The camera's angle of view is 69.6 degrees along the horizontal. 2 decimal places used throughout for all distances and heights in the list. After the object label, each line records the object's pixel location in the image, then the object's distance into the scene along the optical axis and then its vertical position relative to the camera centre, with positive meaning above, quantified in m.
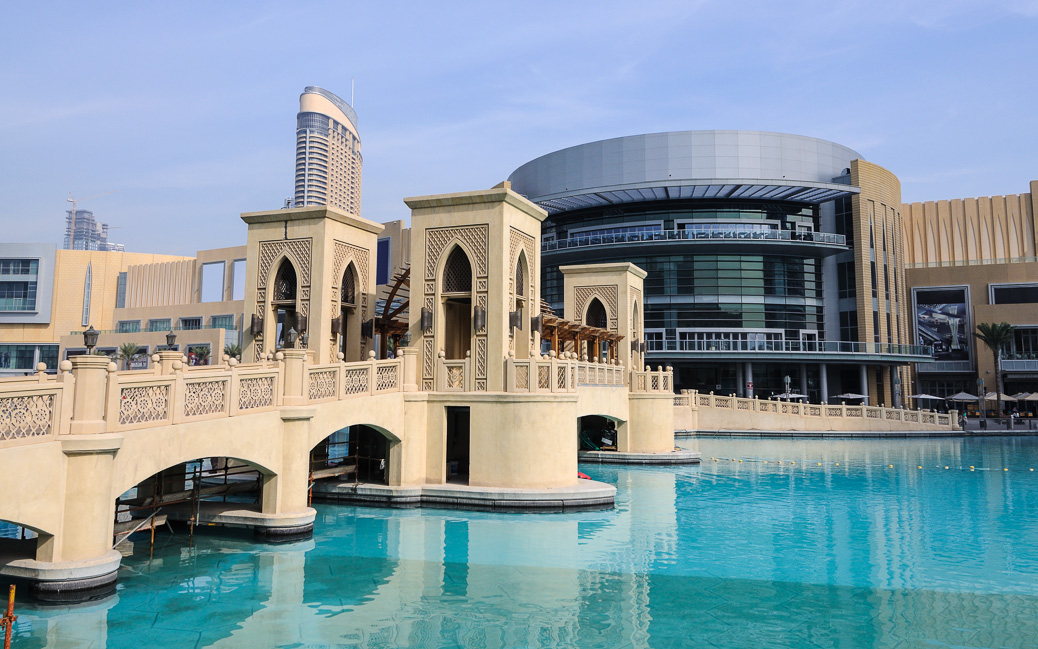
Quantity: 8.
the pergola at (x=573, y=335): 25.70 +2.90
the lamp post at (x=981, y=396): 50.00 +1.17
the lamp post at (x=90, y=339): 13.17 +1.23
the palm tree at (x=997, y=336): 54.00 +5.61
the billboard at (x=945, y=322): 60.56 +7.39
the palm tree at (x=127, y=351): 66.94 +5.36
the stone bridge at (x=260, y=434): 10.03 -0.47
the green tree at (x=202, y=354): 66.41 +4.86
